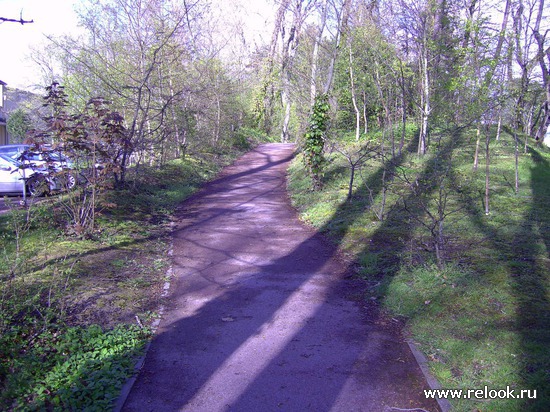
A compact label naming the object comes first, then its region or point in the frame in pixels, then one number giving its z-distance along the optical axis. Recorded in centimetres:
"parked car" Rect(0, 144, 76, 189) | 813
